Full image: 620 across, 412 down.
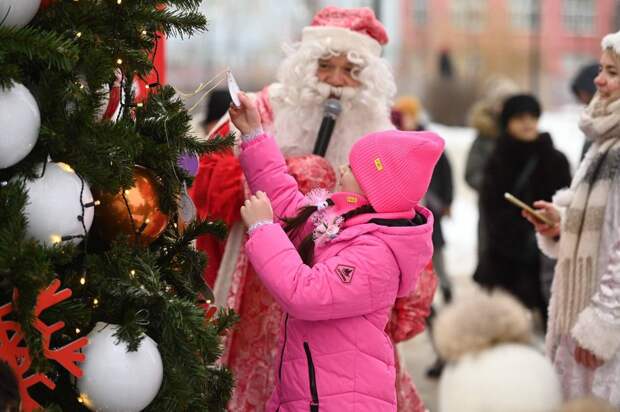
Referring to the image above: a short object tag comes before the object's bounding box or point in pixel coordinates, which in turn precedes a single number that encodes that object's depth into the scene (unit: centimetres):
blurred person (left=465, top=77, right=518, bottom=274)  727
